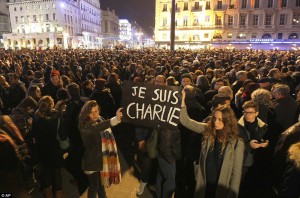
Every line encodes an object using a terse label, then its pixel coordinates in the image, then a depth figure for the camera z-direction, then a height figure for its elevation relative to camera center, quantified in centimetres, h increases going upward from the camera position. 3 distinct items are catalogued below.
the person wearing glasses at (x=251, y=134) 342 -109
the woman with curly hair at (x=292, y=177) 239 -112
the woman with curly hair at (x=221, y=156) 307 -120
